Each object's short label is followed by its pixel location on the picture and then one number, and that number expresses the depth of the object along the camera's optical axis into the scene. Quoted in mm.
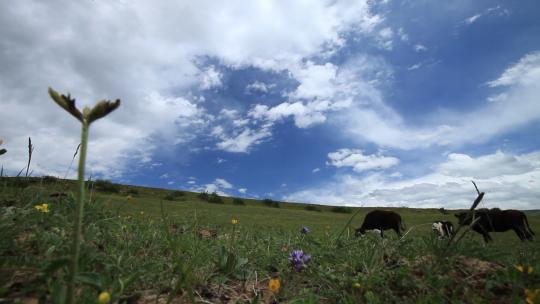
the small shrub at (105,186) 23034
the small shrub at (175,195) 28891
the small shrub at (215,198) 35769
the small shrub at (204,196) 36219
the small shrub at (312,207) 46000
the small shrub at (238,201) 37644
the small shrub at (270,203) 44331
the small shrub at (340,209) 44469
